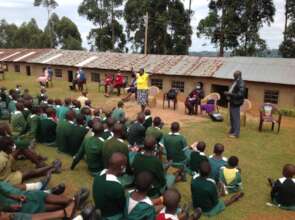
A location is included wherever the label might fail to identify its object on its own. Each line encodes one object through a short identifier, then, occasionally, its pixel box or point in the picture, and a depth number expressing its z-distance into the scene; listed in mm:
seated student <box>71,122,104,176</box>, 5033
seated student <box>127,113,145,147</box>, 6228
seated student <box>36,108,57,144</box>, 6482
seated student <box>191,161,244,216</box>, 4040
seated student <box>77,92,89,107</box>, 9800
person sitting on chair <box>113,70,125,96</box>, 13775
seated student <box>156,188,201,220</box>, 3082
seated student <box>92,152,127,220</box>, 3406
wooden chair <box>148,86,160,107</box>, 11992
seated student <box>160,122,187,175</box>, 5626
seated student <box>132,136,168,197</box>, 4159
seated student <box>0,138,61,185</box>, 4205
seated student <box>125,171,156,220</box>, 3279
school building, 13590
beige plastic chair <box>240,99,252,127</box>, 9527
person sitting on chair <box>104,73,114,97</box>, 14122
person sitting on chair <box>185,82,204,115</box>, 10598
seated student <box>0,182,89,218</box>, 3641
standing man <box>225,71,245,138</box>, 7599
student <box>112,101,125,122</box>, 7661
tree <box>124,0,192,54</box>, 25860
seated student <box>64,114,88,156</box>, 5860
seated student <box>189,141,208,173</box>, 4998
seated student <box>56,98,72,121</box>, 7527
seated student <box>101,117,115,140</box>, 5295
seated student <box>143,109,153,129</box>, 6682
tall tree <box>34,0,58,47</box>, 38241
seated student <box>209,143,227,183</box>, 4853
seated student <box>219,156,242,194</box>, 4844
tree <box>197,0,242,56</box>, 23036
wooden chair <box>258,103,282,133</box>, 8705
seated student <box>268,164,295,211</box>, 4338
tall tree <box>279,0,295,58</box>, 21020
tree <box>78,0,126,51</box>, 31046
